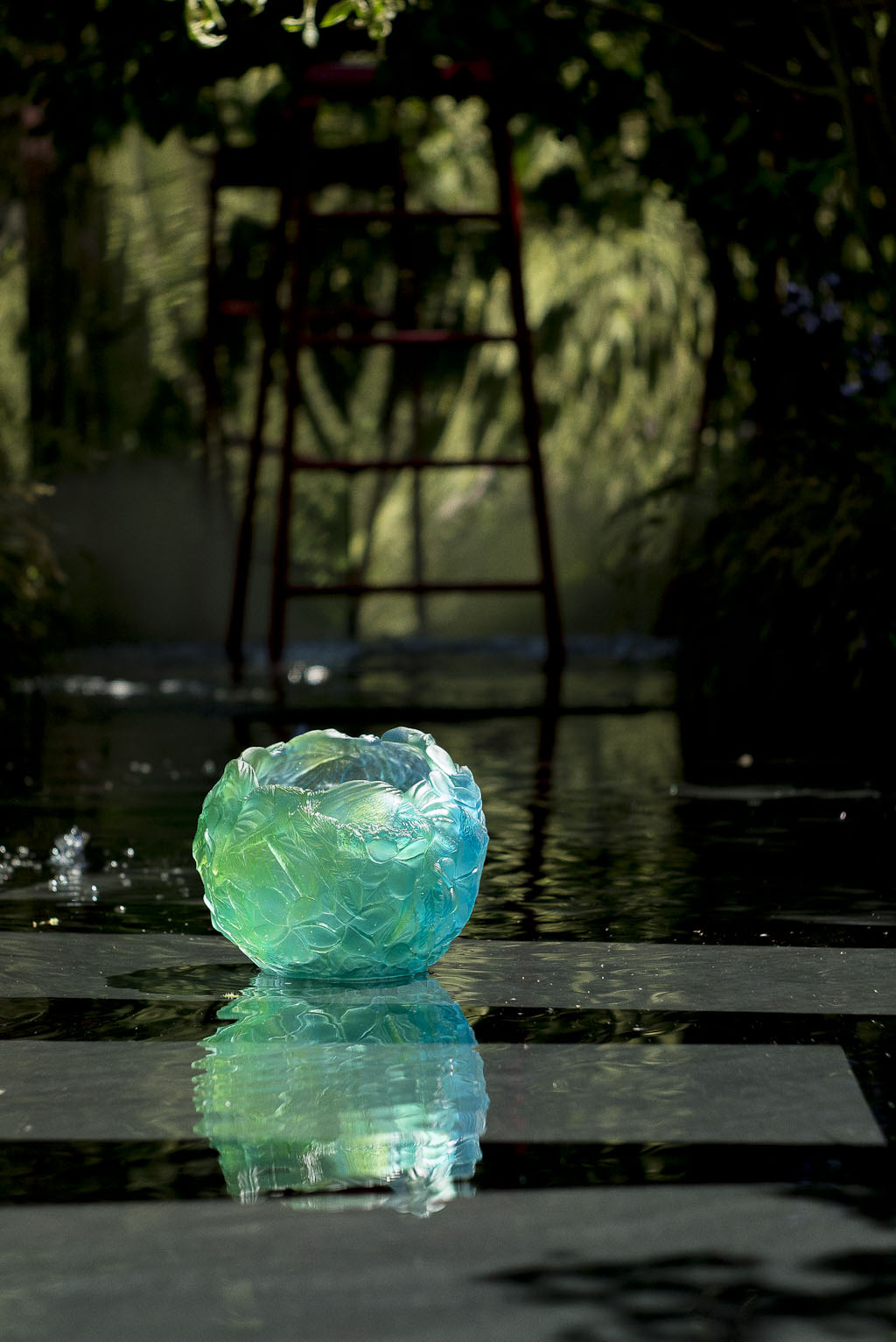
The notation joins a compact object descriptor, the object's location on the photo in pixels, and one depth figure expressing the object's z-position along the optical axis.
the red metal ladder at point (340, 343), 13.84
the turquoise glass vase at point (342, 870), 4.66
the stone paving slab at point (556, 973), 4.46
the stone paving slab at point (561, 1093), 3.38
